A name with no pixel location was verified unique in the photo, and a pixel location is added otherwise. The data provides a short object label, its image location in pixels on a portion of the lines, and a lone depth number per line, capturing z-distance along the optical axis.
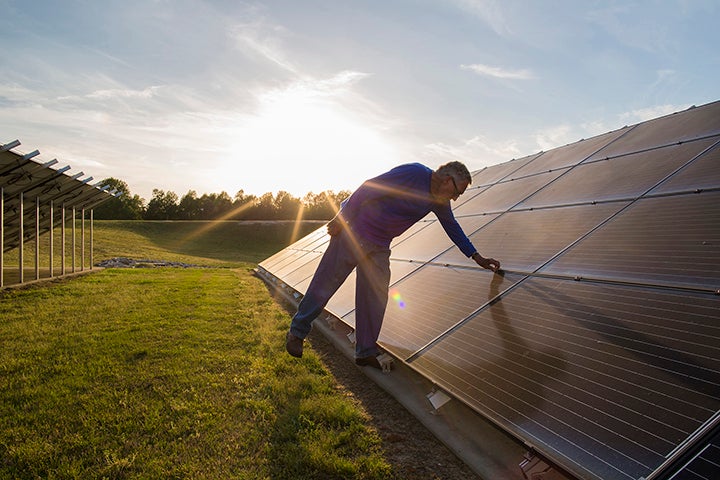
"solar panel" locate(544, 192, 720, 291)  3.18
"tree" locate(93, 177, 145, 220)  94.06
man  4.68
